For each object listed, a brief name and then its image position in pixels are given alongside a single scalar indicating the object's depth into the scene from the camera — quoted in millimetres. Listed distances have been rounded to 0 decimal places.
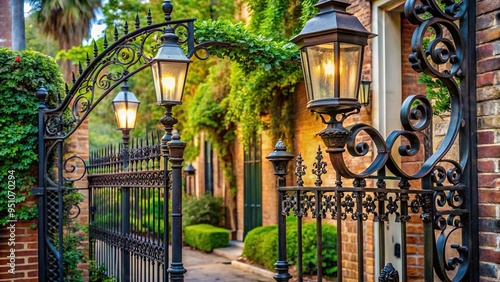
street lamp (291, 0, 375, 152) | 2725
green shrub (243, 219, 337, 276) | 9555
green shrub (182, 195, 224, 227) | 16328
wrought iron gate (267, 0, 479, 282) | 2824
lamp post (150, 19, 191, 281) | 4859
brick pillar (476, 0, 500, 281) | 2893
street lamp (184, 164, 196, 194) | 17014
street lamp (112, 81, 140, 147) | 8664
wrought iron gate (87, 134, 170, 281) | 5589
